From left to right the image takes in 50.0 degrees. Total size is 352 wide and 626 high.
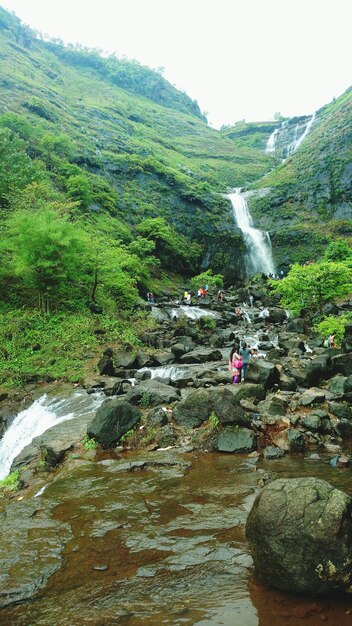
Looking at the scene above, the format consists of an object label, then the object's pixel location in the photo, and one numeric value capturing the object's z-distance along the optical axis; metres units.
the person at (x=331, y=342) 19.59
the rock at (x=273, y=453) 9.29
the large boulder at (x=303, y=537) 4.24
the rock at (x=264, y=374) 13.77
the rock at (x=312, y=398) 11.69
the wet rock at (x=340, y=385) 12.32
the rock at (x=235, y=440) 9.86
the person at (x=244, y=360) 15.49
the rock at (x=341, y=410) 10.87
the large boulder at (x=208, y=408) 10.54
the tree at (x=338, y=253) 33.88
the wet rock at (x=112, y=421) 10.81
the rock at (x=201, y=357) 20.25
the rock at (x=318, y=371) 14.23
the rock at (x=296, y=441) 9.54
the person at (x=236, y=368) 15.15
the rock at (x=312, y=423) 10.27
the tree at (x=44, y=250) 22.20
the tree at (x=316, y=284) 22.67
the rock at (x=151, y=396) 12.96
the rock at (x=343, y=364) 14.62
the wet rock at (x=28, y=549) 4.99
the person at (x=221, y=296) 38.64
